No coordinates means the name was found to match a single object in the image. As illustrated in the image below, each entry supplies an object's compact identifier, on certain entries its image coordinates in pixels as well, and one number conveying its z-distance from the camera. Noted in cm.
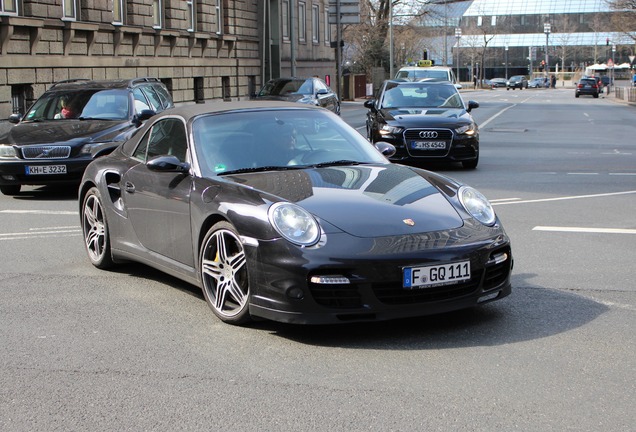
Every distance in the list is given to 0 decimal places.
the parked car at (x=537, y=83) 12050
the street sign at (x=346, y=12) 4441
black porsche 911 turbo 551
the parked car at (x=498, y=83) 12238
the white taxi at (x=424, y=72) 3159
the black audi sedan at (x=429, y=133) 1655
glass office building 13325
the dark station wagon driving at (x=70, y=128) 1341
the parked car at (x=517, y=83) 11775
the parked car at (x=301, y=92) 2869
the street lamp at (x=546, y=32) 12460
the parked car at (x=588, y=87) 7675
